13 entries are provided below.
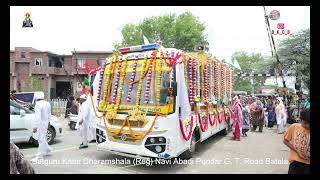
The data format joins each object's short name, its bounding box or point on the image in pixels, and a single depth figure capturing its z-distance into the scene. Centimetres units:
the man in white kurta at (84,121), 1016
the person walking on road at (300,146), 475
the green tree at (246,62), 5663
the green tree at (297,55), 2236
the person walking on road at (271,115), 1817
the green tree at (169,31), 3503
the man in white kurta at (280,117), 1575
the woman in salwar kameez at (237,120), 1287
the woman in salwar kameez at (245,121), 1394
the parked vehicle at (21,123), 980
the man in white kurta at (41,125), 859
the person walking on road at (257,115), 1602
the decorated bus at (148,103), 746
